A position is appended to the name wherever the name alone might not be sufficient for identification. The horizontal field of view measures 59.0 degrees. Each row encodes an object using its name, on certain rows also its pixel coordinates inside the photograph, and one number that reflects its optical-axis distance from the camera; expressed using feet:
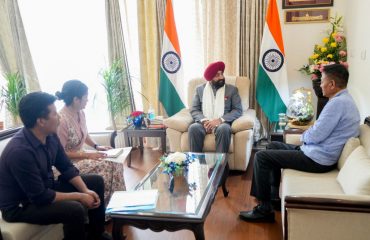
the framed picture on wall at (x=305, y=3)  11.80
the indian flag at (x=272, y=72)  11.68
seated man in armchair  10.84
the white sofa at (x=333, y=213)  4.75
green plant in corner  12.62
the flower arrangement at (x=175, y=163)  7.29
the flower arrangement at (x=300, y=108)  9.87
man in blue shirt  6.86
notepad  8.15
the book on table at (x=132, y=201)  5.88
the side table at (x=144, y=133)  11.61
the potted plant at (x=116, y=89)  12.75
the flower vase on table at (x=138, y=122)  11.94
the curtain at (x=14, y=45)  13.04
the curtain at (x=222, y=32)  12.61
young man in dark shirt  5.31
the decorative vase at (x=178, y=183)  6.84
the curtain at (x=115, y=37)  13.16
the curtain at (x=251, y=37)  12.20
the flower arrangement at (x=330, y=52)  10.93
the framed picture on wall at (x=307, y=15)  11.91
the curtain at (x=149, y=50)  13.17
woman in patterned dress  7.40
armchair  10.36
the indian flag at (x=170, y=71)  12.62
